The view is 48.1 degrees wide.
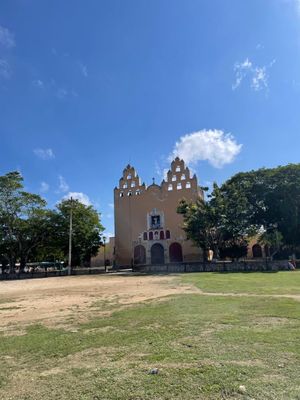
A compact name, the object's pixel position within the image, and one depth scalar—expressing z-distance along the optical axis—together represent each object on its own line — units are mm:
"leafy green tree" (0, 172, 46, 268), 35375
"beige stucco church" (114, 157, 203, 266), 42719
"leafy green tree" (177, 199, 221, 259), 31391
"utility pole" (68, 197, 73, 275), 33266
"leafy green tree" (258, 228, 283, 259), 31359
